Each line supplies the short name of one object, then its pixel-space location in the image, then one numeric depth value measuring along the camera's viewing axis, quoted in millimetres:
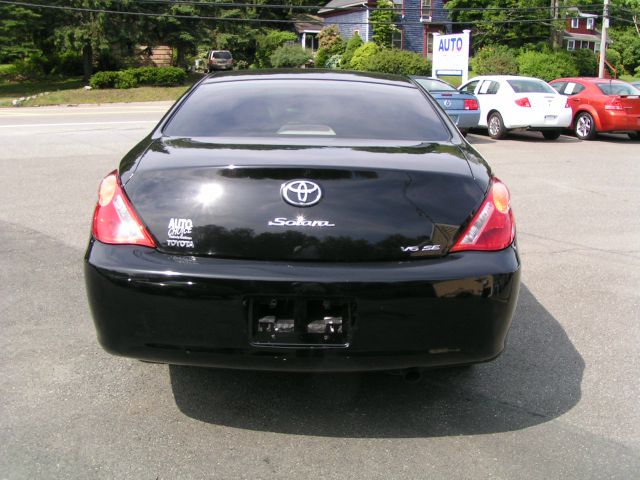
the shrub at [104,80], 36812
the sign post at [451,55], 25141
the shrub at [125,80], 37500
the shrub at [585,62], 45906
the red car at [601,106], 16578
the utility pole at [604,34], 32488
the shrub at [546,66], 38312
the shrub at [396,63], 34791
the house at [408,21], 53469
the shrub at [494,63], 39625
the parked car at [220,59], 46594
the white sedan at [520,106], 16625
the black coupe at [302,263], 2840
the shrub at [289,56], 46312
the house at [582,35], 67250
